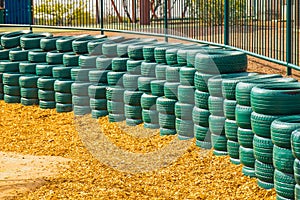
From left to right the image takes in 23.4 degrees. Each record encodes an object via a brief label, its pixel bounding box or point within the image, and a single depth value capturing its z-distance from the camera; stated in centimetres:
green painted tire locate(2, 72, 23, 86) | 1931
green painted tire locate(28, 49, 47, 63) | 1914
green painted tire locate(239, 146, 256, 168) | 1063
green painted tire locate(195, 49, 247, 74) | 1255
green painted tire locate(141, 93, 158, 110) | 1476
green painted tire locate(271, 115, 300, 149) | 916
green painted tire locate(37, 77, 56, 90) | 1838
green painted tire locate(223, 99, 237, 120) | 1133
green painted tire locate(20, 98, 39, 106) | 1892
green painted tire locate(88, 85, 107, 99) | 1666
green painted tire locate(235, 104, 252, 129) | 1067
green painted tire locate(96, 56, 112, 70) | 1670
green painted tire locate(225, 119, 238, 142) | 1129
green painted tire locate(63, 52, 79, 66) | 1800
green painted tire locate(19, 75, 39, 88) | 1889
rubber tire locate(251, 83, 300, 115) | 976
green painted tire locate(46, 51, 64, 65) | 1856
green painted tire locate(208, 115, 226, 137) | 1194
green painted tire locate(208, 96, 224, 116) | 1195
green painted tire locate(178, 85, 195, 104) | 1331
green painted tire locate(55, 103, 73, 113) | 1780
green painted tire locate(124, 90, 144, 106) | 1540
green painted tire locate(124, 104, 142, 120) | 1541
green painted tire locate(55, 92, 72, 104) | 1780
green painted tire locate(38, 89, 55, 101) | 1838
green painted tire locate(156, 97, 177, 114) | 1402
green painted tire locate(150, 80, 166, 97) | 1449
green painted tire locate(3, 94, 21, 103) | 1939
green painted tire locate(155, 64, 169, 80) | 1442
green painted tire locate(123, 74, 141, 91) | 1548
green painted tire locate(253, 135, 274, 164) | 986
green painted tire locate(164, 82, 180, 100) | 1388
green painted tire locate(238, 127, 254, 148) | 1063
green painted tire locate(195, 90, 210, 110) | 1259
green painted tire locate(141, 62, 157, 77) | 1499
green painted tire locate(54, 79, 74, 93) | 1780
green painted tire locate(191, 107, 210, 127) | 1259
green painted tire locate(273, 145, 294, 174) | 911
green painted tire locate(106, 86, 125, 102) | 1597
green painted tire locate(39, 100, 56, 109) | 1838
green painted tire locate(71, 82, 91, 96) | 1719
